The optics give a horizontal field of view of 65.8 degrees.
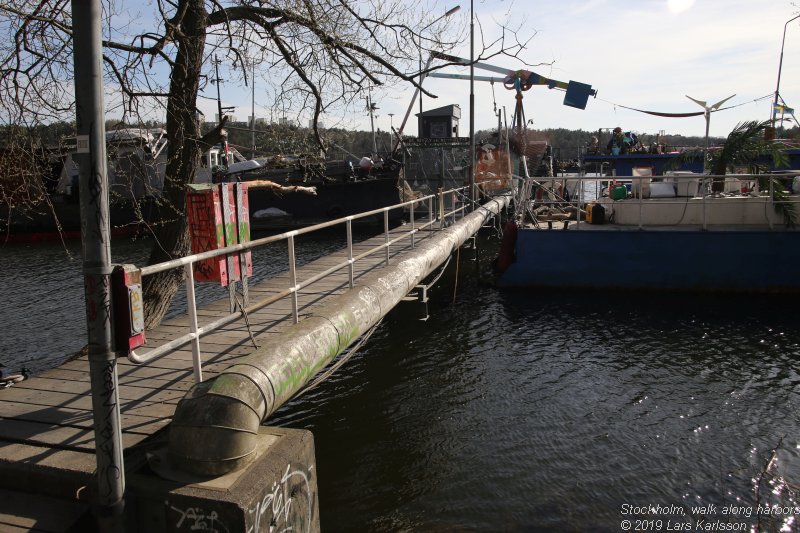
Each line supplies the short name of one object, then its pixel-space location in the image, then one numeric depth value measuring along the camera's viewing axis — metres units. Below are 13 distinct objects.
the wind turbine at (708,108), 16.92
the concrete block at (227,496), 3.60
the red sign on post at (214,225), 5.93
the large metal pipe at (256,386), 3.87
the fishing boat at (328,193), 32.72
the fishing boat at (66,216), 32.75
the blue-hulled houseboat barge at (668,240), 14.06
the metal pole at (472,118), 17.34
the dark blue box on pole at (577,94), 19.61
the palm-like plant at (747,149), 16.31
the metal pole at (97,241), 3.14
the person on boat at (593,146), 29.92
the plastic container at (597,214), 15.59
